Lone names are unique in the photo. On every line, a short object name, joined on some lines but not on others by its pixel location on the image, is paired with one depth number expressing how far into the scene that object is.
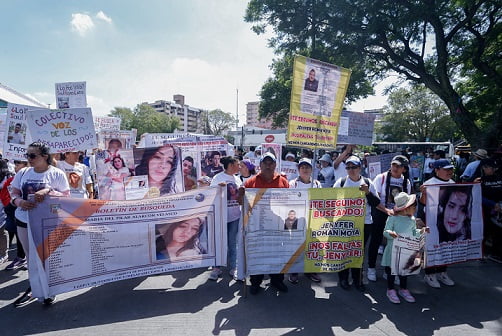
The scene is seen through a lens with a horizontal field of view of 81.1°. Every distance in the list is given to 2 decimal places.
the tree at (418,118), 40.84
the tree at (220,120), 67.38
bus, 32.64
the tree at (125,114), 64.31
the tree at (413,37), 12.73
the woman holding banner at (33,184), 3.35
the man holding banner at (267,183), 3.76
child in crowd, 3.57
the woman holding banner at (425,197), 4.03
